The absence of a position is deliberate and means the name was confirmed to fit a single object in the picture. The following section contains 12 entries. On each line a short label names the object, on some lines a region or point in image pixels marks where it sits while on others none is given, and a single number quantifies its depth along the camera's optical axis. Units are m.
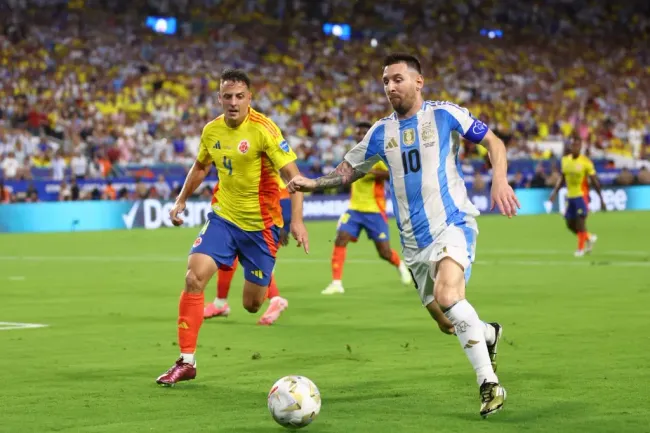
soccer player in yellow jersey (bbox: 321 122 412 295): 17.12
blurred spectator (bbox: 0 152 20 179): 32.91
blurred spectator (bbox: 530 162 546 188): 42.16
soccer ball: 7.12
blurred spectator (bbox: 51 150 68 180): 33.62
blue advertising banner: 32.41
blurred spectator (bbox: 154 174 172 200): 34.56
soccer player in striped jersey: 8.16
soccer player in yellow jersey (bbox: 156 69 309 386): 9.58
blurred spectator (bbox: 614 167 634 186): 44.06
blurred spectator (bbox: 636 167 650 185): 44.72
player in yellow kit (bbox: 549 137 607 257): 23.59
